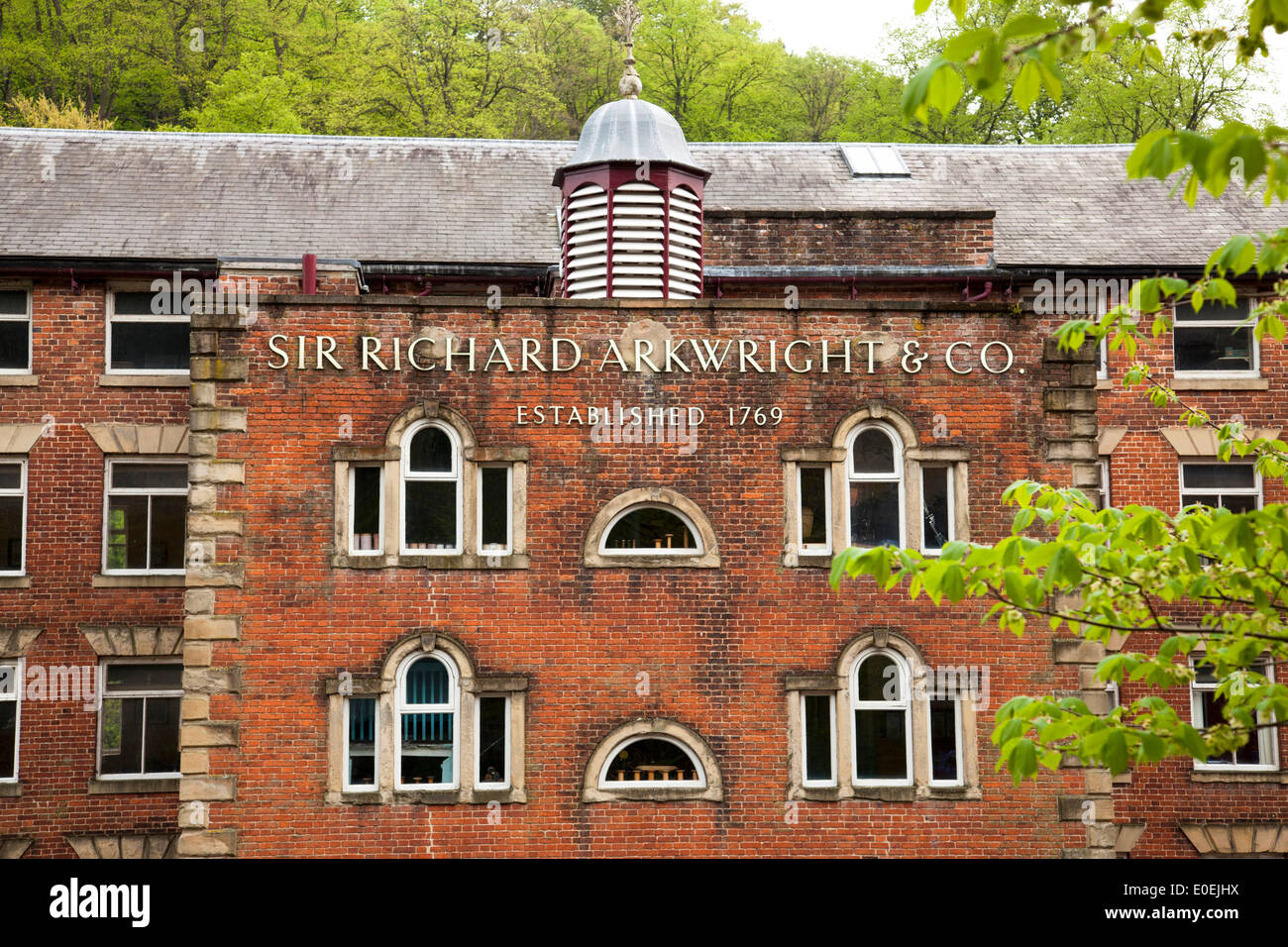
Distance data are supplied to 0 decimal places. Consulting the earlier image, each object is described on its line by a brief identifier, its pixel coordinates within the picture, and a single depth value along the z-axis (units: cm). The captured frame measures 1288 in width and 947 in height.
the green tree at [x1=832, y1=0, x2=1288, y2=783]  473
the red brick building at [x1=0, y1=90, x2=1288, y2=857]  1465
